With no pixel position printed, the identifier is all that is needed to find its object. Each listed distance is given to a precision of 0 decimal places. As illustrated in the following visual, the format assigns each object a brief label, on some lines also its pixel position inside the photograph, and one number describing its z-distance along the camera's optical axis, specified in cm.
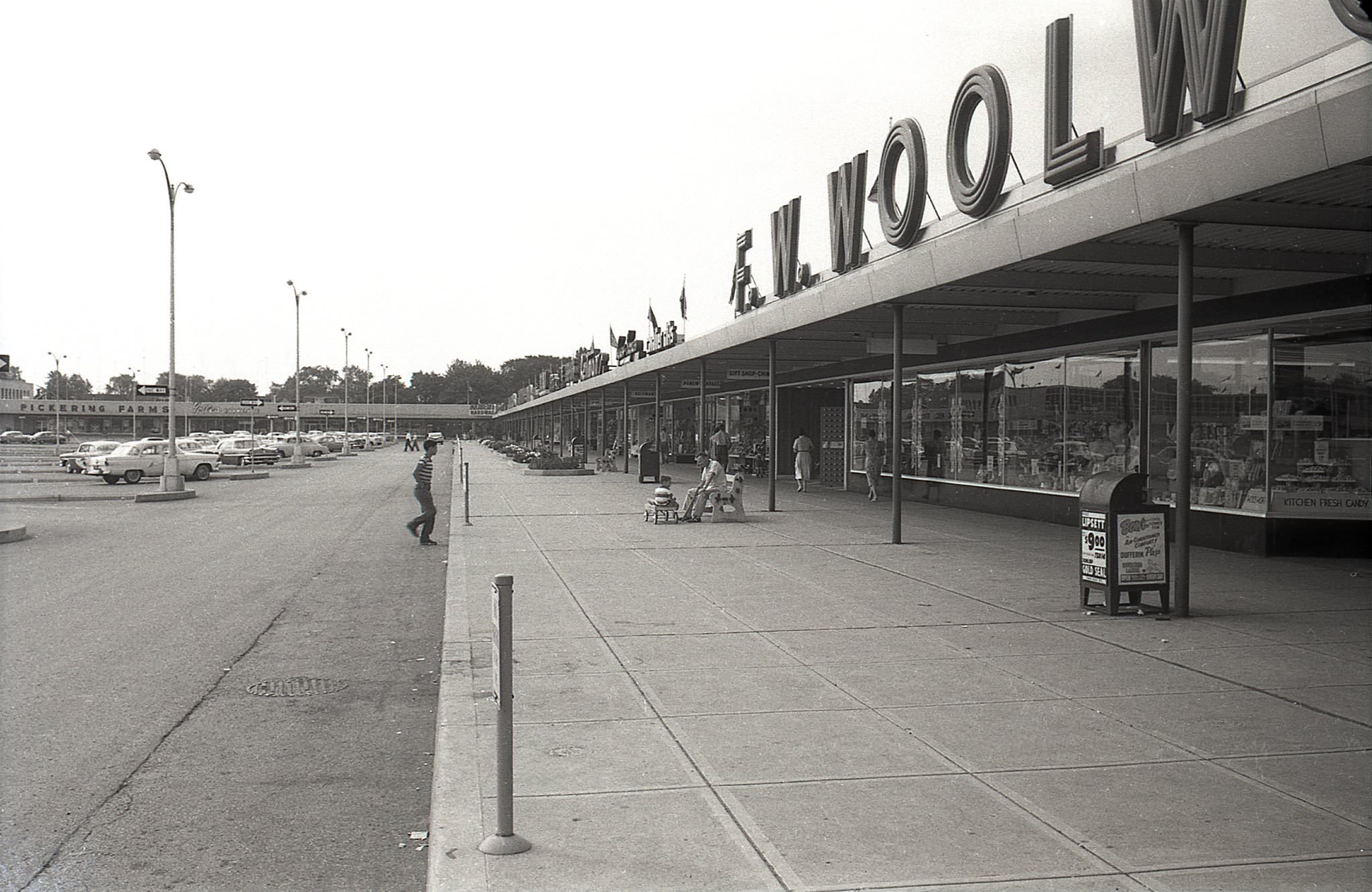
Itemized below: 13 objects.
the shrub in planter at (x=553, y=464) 4042
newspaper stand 1046
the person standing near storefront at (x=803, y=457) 2917
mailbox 3250
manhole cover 805
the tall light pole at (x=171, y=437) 3000
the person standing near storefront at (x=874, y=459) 2631
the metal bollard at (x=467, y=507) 2044
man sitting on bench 2050
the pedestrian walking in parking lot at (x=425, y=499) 1767
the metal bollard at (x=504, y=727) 477
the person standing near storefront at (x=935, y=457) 2520
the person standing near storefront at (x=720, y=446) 3027
